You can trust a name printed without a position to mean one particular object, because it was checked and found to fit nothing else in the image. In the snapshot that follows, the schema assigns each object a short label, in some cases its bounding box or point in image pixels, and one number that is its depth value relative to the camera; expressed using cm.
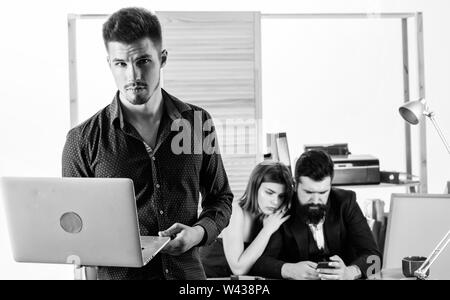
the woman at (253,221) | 312
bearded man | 295
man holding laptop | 229
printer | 386
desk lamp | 229
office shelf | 388
